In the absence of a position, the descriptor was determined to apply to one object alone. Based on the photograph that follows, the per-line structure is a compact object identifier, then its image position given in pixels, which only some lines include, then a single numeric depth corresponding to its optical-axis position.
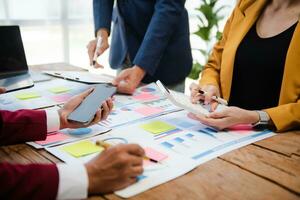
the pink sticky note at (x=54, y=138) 0.85
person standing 1.38
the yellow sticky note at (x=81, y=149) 0.78
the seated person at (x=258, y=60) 1.13
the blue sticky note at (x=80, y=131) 0.91
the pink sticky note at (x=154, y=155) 0.76
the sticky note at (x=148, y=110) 1.08
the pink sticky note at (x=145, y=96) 1.27
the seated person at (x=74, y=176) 0.58
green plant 3.29
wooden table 0.64
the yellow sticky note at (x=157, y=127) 0.94
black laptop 1.39
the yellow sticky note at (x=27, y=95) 1.22
